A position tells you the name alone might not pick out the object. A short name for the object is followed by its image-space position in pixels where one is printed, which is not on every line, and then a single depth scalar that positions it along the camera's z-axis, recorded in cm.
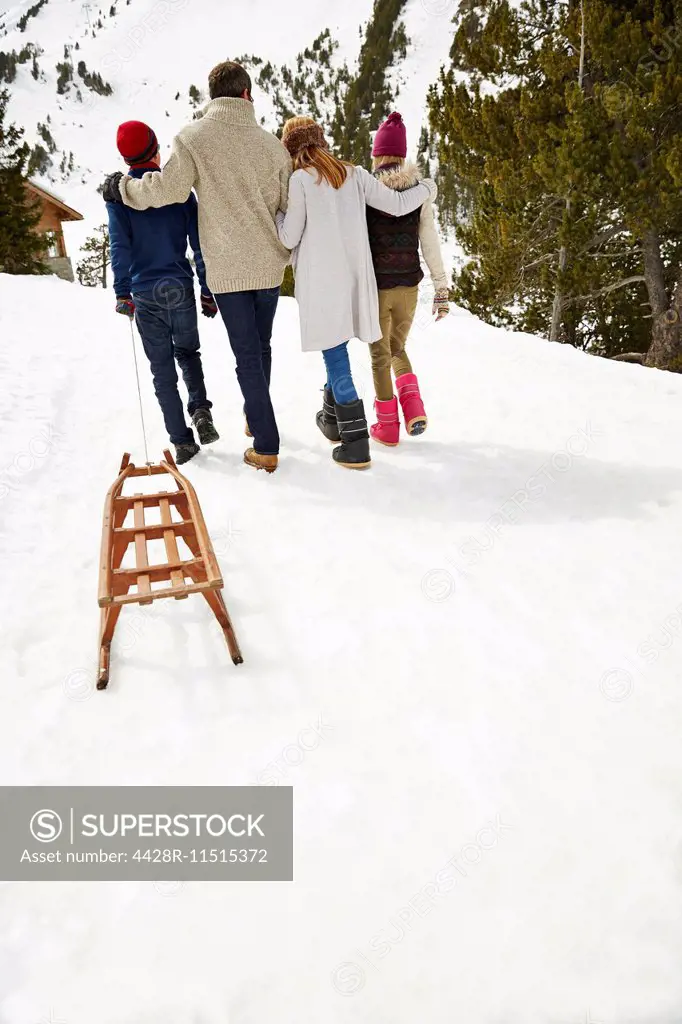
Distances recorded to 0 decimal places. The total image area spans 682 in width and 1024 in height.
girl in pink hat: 334
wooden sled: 203
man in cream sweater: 299
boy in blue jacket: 320
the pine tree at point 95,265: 3835
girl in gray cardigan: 307
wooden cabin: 2255
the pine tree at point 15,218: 2039
